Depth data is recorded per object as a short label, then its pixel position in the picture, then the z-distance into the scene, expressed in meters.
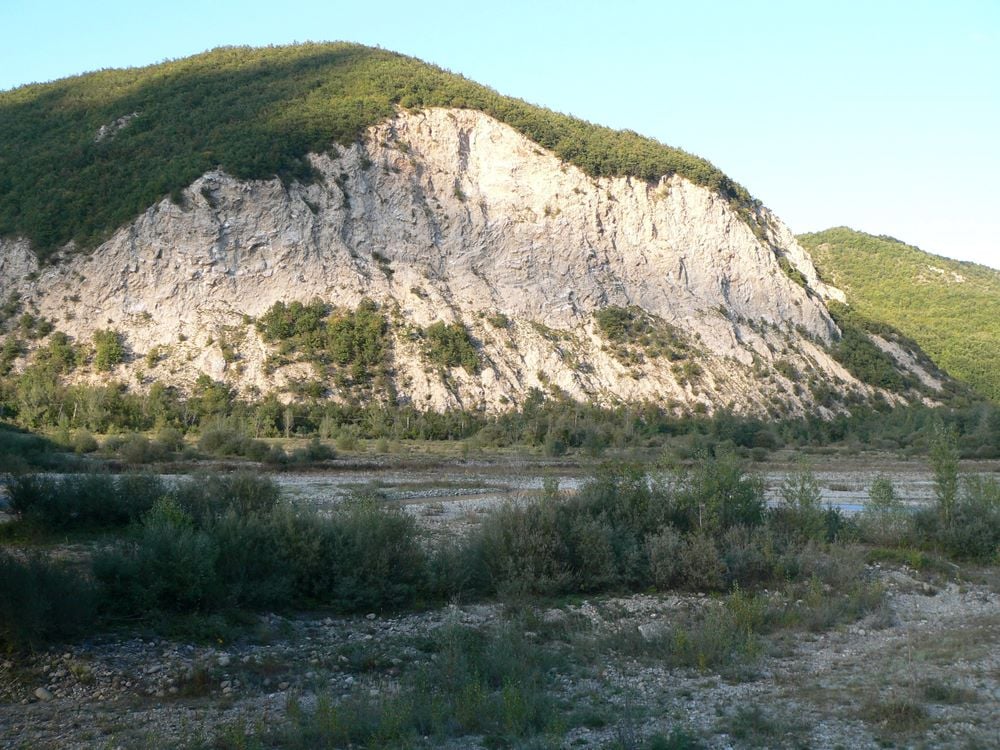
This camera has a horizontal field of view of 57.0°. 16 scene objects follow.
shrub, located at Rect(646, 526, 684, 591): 14.35
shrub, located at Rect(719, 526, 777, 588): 14.66
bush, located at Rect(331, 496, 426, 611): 12.51
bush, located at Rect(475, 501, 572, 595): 13.61
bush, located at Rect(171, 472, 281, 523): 15.16
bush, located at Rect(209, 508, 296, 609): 11.82
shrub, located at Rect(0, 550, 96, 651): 9.37
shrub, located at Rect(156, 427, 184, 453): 39.16
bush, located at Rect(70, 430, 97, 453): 38.69
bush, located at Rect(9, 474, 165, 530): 16.23
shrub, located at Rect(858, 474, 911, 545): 18.22
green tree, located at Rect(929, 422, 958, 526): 17.91
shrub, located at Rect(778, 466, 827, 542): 17.00
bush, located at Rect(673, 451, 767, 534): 16.16
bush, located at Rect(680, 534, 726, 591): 14.23
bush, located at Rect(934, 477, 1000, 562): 17.31
